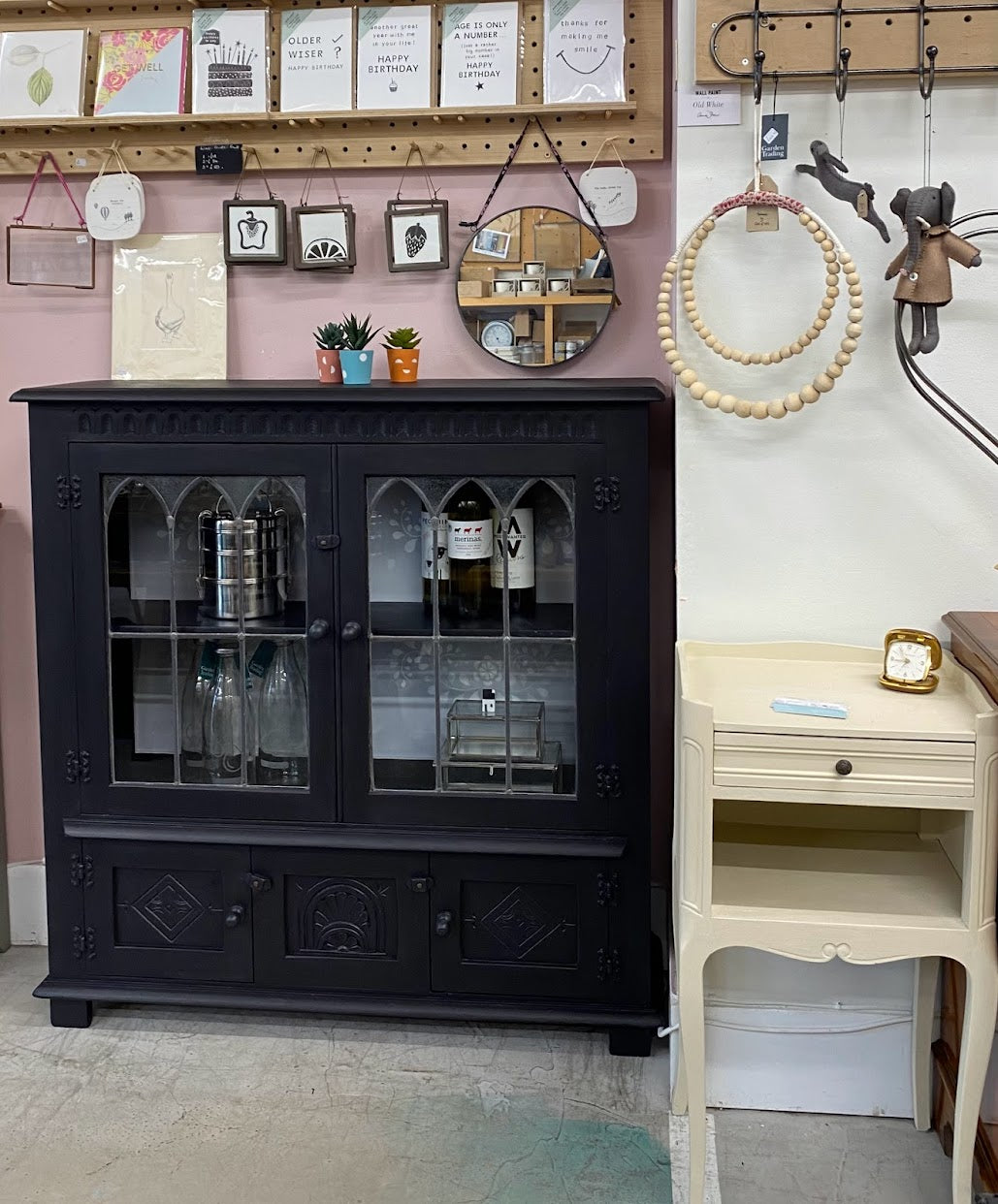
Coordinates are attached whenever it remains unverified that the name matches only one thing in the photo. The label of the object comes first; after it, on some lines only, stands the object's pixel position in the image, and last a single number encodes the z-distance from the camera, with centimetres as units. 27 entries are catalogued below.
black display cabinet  246
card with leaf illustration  281
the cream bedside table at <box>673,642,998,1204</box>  190
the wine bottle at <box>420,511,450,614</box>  251
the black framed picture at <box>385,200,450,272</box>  275
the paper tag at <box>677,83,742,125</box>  224
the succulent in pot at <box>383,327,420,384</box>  265
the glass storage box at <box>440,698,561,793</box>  252
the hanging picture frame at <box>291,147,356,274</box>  277
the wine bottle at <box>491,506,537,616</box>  248
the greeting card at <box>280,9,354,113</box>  273
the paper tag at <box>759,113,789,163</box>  223
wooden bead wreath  213
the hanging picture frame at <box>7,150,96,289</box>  288
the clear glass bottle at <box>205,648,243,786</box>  259
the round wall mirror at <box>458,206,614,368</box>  272
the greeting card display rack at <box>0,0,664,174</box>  268
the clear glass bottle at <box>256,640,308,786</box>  258
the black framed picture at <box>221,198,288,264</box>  279
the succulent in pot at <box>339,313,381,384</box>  263
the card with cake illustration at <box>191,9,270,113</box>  276
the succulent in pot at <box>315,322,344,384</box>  267
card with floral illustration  278
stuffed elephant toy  206
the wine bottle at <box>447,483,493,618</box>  248
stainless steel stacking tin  254
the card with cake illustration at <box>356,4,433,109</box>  271
